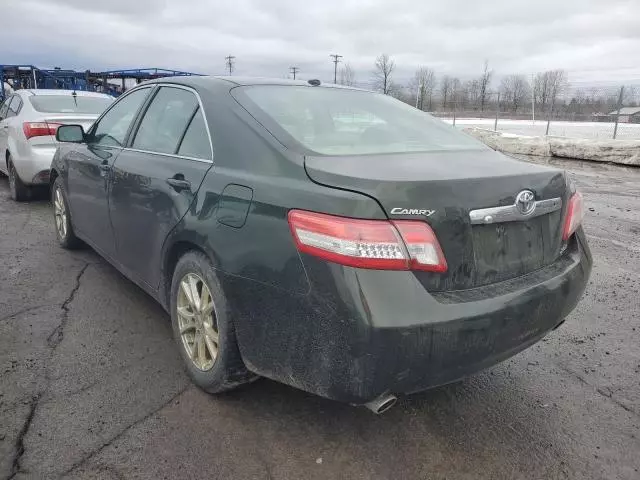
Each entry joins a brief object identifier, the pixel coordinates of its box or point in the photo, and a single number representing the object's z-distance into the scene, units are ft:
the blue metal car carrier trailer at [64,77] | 75.05
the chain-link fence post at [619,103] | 64.09
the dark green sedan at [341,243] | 6.30
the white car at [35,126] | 22.24
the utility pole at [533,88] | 117.08
